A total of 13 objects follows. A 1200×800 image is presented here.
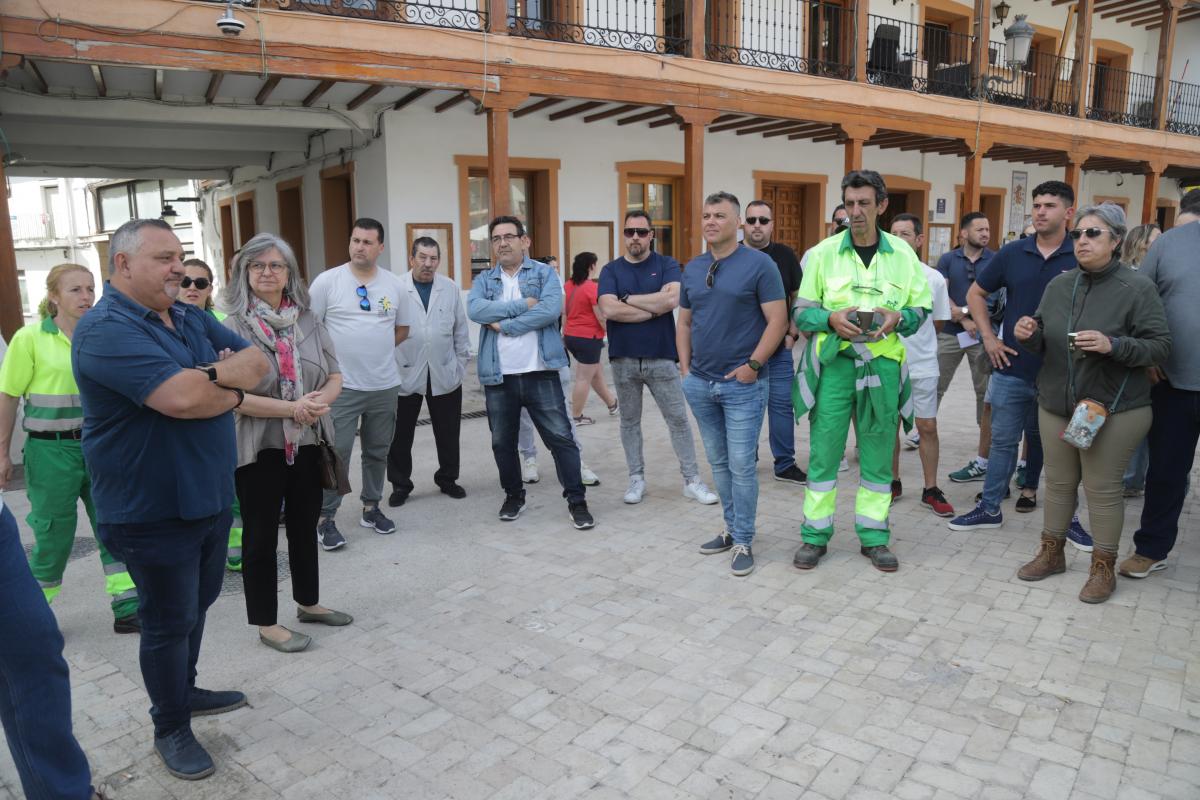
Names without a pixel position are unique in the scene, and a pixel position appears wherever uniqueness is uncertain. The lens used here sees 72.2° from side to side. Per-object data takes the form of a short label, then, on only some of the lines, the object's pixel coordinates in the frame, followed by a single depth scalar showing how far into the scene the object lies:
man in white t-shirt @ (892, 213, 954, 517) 5.28
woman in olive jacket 3.72
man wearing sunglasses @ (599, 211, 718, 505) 5.35
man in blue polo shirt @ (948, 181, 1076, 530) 4.62
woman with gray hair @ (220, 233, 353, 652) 3.36
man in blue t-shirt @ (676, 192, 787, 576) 4.27
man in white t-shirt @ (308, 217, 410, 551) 4.75
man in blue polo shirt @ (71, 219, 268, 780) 2.42
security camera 7.84
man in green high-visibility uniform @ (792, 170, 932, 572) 4.22
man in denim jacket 5.09
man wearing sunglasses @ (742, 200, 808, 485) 5.89
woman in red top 7.68
